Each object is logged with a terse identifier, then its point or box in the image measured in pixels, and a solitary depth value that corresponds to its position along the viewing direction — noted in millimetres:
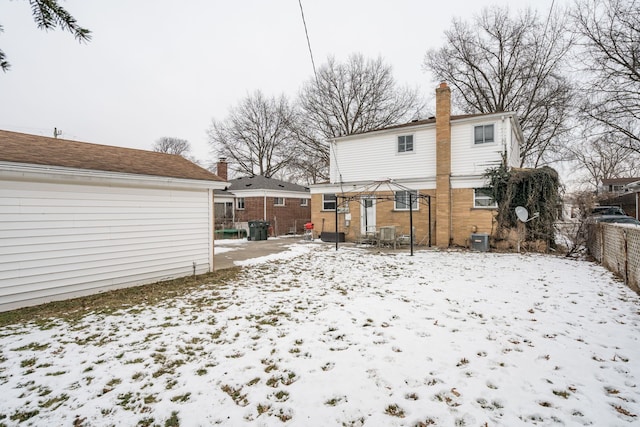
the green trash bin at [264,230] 18969
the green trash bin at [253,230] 18844
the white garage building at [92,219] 5832
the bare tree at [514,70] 20984
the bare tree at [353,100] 27578
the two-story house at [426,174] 13977
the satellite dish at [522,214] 12562
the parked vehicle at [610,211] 22875
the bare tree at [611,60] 13664
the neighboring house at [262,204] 22406
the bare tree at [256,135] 34094
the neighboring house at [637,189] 18775
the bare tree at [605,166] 35900
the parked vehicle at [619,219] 17719
